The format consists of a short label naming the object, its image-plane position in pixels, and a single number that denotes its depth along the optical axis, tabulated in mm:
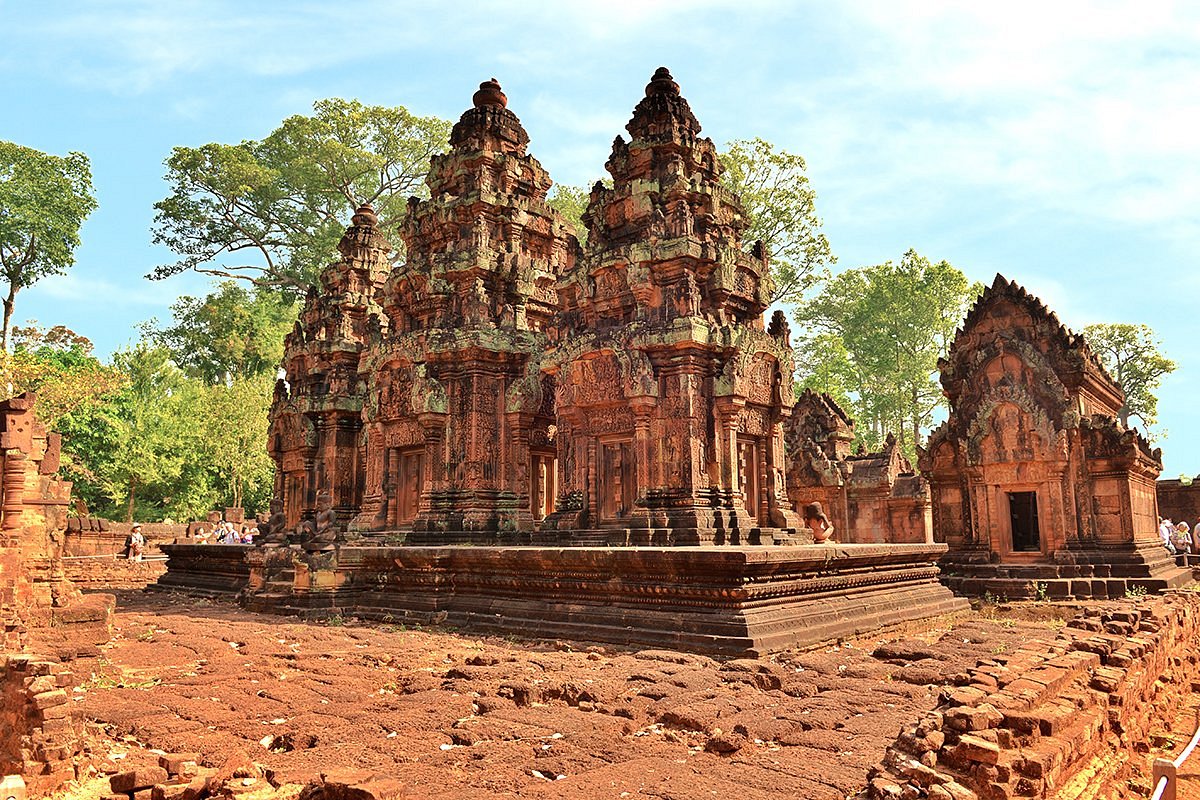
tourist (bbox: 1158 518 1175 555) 17141
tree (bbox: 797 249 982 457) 33469
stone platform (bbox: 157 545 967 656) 7656
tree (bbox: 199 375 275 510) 31141
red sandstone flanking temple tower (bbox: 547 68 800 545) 11172
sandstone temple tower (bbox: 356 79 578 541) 14219
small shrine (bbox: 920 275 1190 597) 13867
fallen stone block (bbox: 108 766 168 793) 3629
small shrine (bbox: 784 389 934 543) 20312
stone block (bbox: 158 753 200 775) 3934
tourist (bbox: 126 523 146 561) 23109
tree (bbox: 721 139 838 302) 27688
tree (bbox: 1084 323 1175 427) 37625
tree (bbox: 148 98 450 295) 31578
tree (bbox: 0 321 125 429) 24438
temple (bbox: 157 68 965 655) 8641
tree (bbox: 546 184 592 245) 31516
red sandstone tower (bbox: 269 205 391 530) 18391
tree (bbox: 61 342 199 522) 27672
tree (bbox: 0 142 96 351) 31781
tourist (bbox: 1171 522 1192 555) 20141
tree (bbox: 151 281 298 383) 35031
